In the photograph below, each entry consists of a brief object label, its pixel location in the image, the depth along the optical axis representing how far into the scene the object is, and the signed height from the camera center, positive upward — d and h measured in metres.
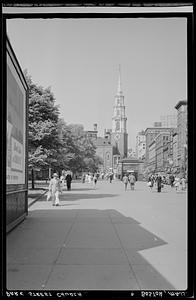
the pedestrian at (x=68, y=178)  37.44 -1.03
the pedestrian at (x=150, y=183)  41.48 -1.59
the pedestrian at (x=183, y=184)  36.64 -1.54
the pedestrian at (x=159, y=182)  36.31 -1.36
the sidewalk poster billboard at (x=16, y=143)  10.80 +0.64
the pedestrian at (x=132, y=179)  40.86 -1.20
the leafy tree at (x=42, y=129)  27.27 +2.24
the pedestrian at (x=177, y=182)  36.39 -1.32
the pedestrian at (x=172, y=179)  47.62 -1.43
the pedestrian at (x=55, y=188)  20.97 -1.03
